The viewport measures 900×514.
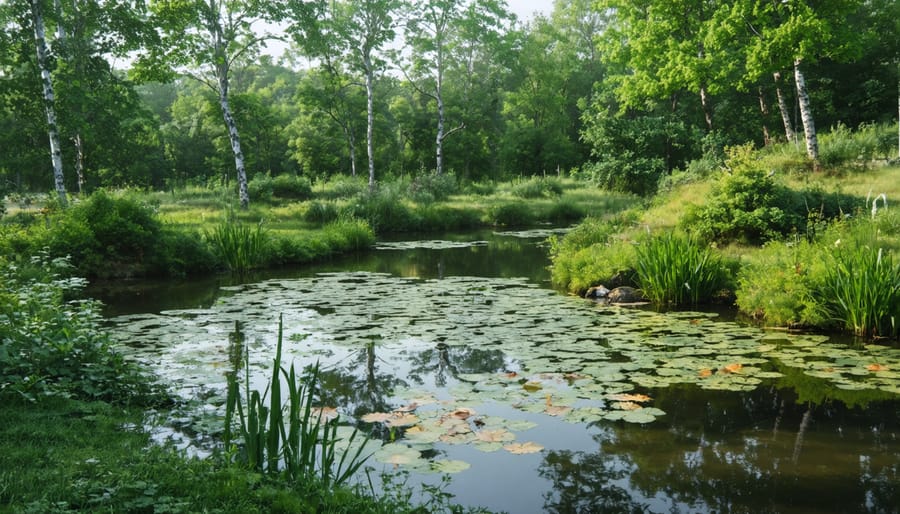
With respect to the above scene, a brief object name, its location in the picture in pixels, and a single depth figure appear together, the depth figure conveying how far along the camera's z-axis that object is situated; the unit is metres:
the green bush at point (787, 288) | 8.05
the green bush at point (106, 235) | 12.63
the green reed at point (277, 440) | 3.51
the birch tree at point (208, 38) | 20.75
